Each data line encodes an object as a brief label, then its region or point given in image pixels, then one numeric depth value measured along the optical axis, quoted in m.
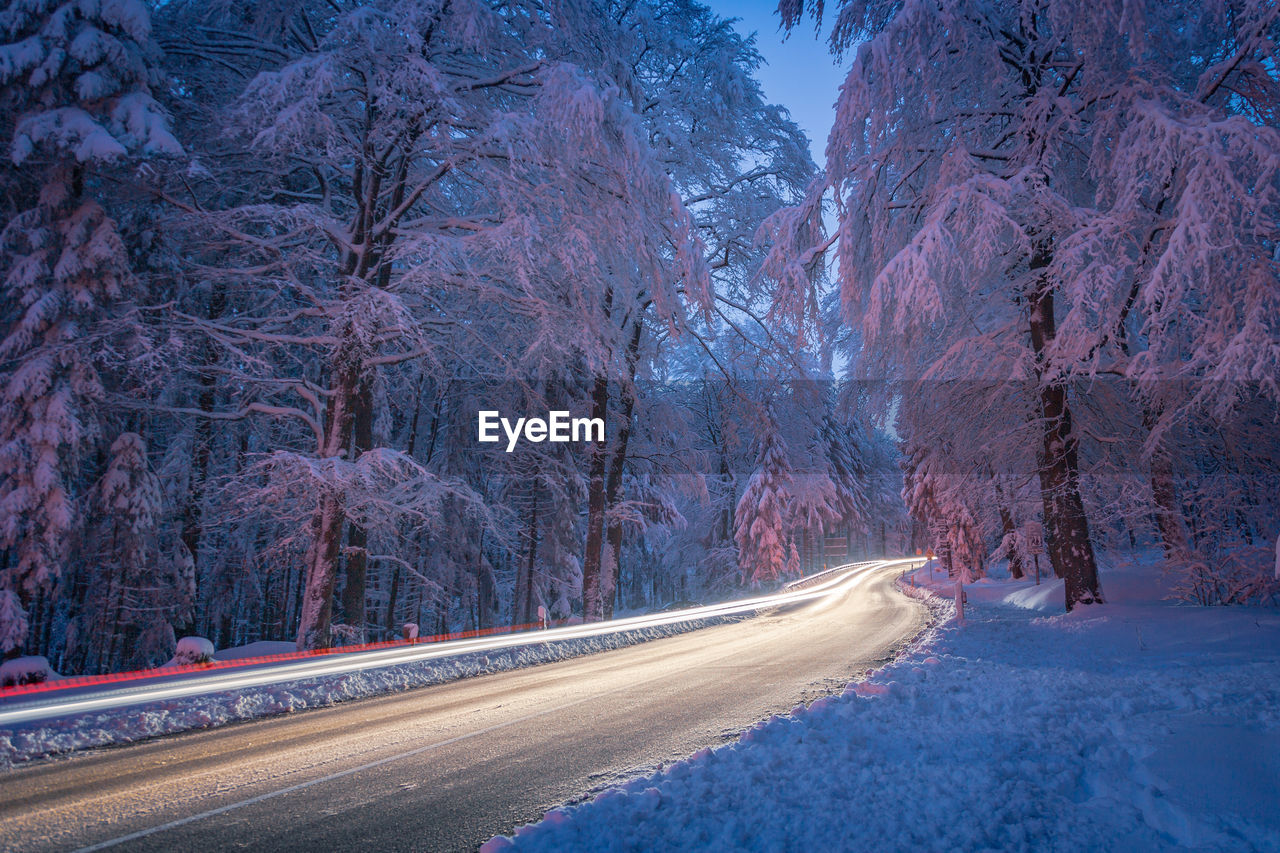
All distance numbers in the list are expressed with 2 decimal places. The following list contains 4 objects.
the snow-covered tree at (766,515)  31.36
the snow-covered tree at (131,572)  13.57
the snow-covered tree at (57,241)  10.70
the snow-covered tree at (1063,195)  7.99
